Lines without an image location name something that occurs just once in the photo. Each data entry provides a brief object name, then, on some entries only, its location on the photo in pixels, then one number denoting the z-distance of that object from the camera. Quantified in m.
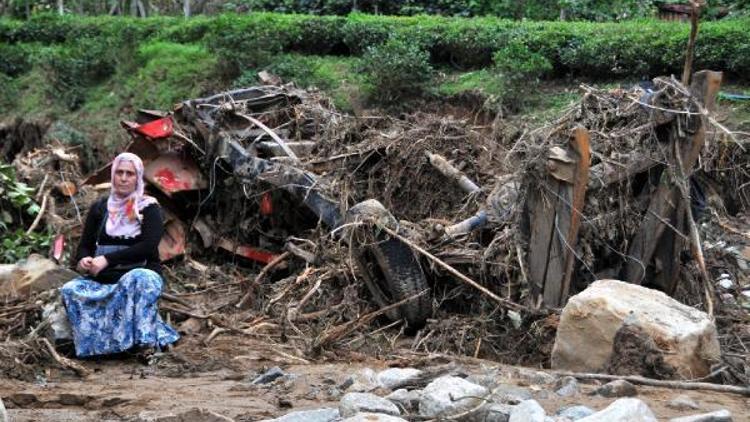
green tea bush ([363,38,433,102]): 13.09
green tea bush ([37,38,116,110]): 17.40
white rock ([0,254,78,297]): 8.22
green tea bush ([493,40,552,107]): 12.44
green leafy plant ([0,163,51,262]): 9.68
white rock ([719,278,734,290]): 7.96
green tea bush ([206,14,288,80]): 14.94
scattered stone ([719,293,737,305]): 7.42
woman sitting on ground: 6.98
